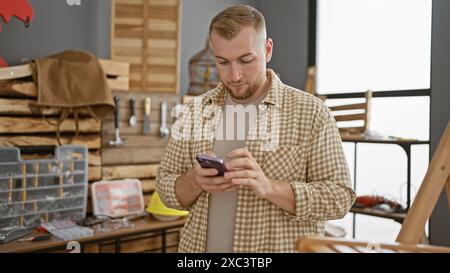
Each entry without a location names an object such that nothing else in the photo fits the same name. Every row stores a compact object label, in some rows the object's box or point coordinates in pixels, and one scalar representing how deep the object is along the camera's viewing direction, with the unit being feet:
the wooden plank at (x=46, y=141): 7.69
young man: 3.95
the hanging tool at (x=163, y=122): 9.75
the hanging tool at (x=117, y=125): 9.04
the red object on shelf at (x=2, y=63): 7.99
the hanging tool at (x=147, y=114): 9.51
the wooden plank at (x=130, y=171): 9.02
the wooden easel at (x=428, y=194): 3.76
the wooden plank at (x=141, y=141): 9.05
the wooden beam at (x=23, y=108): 7.63
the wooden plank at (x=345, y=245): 3.13
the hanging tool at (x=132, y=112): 9.35
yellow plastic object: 8.74
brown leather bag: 7.80
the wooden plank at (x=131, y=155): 9.04
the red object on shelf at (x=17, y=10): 8.04
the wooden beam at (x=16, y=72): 7.49
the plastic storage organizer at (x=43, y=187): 7.36
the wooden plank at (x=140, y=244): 8.96
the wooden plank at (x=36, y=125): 7.65
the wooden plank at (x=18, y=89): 7.56
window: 10.03
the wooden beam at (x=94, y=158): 8.74
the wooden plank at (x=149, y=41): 9.66
